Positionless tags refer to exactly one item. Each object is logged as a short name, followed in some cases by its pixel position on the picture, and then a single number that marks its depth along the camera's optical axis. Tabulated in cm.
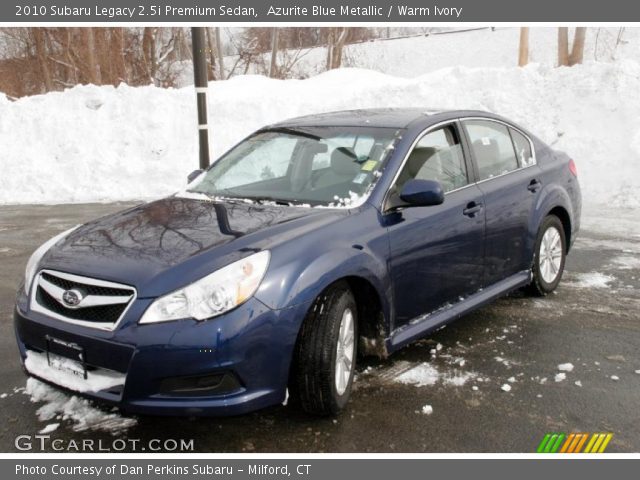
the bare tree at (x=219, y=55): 3015
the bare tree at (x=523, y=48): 2098
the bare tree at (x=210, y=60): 2681
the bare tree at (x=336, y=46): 2939
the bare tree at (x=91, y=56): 2231
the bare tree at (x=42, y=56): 2341
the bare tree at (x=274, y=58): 2872
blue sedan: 300
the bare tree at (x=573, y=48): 1831
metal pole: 938
